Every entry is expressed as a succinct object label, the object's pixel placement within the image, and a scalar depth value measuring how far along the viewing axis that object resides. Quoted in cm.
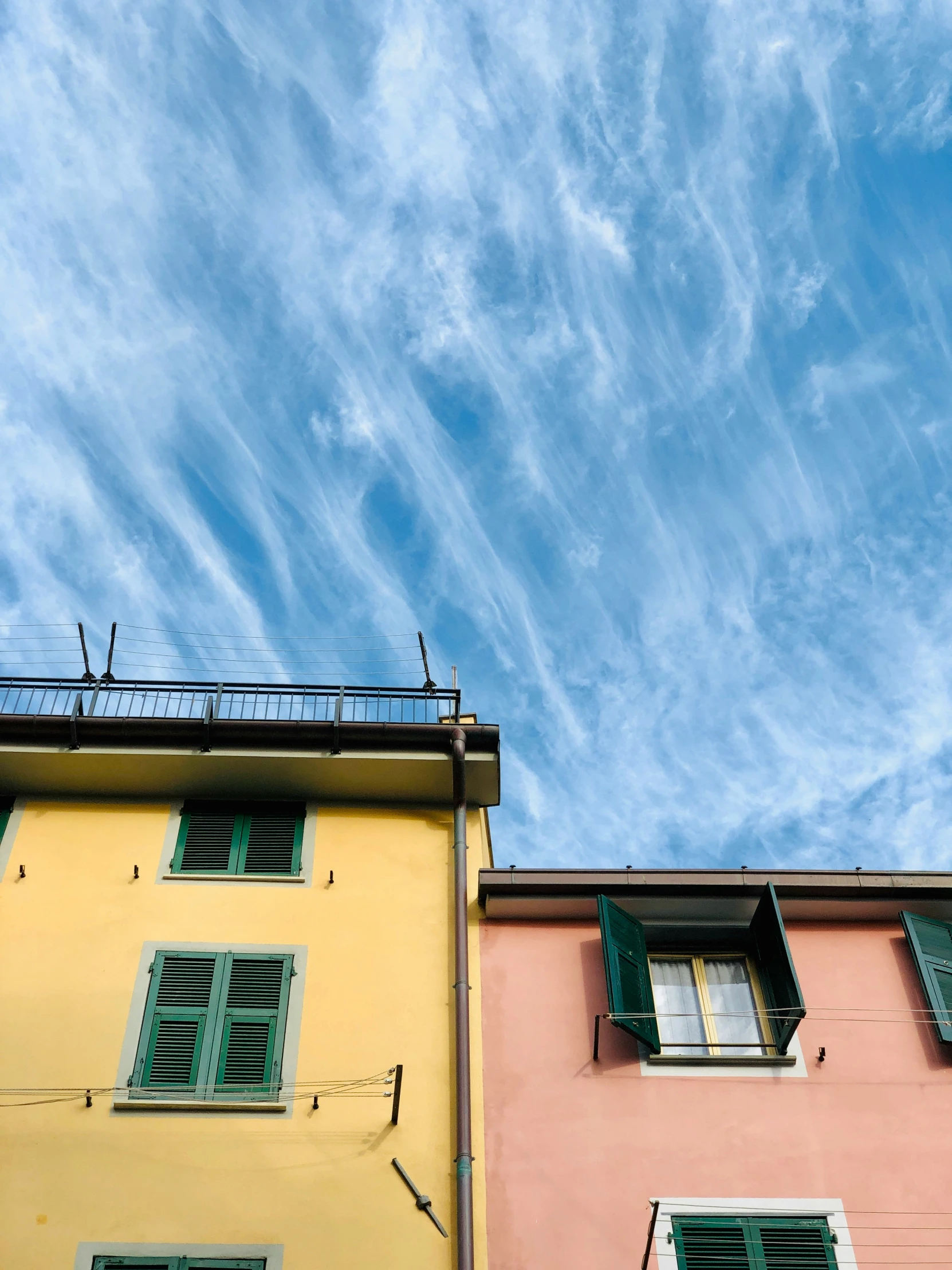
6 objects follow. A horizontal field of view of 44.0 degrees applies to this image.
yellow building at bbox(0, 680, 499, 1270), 1023
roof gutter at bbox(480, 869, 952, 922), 1264
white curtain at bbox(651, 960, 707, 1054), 1184
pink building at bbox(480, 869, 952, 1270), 1035
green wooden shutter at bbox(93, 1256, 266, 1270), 988
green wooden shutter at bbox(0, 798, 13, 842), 1330
